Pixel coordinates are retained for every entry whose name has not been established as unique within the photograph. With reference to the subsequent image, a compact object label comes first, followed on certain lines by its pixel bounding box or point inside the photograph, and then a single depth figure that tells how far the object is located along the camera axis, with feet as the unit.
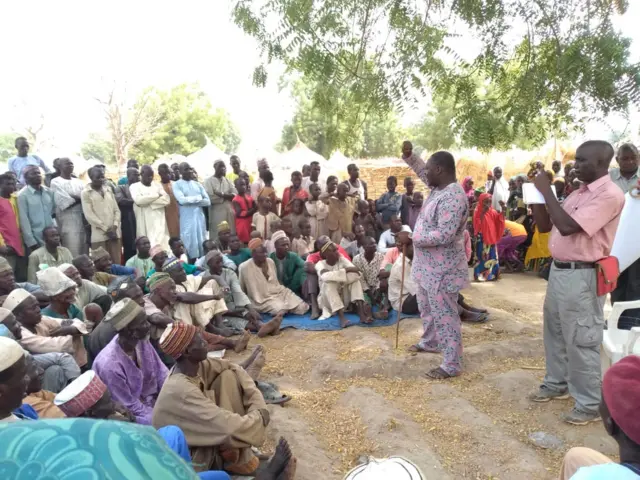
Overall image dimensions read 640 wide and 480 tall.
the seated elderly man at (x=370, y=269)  24.36
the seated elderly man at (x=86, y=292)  17.44
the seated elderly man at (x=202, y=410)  9.34
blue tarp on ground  22.57
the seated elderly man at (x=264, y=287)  23.53
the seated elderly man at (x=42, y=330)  13.11
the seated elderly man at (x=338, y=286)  22.93
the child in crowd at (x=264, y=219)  27.81
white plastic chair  13.00
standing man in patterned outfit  15.15
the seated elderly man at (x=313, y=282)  23.82
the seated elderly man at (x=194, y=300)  19.22
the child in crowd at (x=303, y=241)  27.37
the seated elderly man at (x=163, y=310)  15.37
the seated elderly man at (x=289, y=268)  25.09
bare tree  81.46
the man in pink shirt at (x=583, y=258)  12.21
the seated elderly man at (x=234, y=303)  21.83
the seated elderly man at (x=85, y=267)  19.47
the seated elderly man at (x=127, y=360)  11.83
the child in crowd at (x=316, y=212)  29.32
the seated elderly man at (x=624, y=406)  5.80
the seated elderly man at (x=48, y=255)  21.02
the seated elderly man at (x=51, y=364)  12.07
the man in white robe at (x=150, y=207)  26.58
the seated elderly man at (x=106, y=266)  21.38
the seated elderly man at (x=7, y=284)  15.70
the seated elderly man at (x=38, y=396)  9.46
